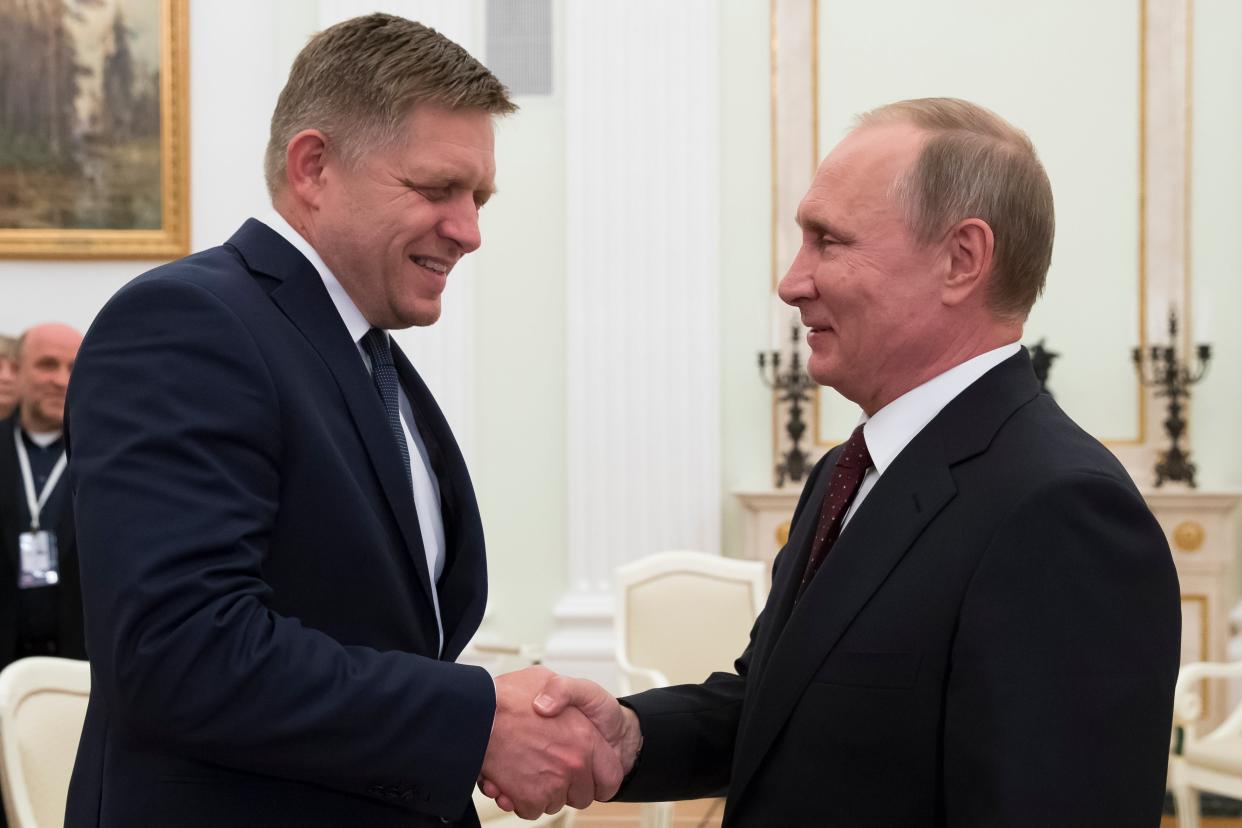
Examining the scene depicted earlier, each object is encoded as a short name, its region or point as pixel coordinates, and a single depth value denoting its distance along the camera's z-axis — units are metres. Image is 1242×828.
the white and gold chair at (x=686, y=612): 5.44
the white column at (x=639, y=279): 7.11
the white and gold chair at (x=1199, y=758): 4.75
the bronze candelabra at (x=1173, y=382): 6.68
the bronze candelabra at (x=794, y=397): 6.89
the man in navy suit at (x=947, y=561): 1.52
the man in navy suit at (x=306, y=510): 1.59
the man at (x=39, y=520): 4.70
